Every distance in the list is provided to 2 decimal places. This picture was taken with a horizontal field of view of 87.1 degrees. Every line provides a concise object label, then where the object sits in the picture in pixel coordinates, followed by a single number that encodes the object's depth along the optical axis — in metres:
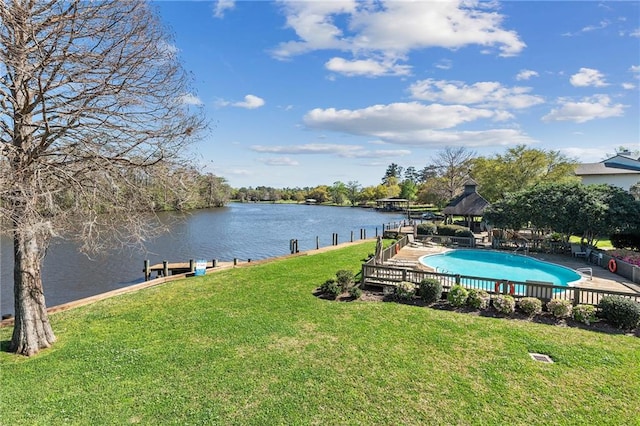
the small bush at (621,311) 8.85
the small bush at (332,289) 11.70
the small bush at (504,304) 10.02
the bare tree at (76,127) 6.06
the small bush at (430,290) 10.95
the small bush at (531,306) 9.91
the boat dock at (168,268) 18.86
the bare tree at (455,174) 51.72
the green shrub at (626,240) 18.03
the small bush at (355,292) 11.60
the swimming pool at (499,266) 16.12
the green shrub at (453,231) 23.95
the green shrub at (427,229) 26.44
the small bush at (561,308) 9.65
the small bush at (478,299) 10.41
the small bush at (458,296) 10.64
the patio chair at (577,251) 18.53
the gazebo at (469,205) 28.07
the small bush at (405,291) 11.30
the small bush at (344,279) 12.15
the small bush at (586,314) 9.34
